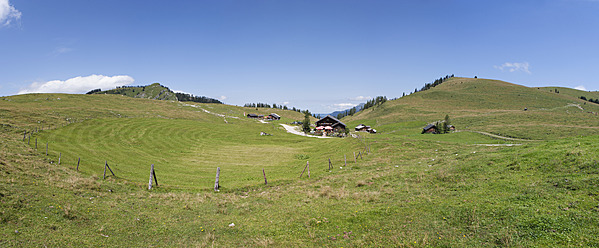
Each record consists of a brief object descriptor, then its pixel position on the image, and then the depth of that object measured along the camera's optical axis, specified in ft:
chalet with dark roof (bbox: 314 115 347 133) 399.57
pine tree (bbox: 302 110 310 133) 370.73
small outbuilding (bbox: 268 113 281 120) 642.55
